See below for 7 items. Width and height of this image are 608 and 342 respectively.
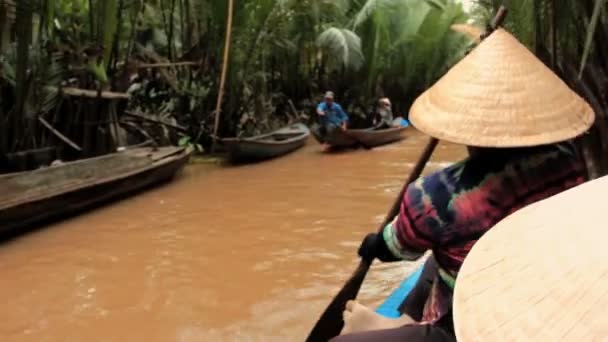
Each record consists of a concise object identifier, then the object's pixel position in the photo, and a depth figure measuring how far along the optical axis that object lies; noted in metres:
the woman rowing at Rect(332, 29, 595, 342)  1.87
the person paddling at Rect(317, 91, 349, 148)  11.77
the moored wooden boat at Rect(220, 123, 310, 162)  9.81
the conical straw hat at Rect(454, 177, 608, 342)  0.77
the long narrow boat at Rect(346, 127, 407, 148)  11.59
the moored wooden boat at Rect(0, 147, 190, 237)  5.88
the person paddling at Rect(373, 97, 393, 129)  13.00
